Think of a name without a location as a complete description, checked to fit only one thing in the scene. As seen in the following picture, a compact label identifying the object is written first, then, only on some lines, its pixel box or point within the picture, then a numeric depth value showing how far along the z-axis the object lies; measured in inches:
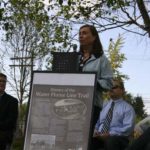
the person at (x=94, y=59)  215.3
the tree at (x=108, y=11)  469.7
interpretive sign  196.4
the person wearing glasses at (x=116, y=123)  246.1
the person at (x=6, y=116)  298.7
